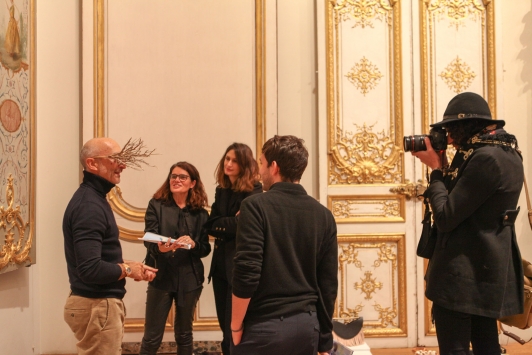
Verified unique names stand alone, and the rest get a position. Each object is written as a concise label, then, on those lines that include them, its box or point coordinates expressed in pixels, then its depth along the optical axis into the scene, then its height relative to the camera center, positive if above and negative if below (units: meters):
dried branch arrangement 2.37 +0.15
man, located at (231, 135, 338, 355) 1.76 -0.27
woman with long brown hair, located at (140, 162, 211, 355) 3.14 -0.40
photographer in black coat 2.02 -0.20
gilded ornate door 4.05 +0.53
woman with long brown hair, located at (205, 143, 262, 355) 3.09 -0.14
